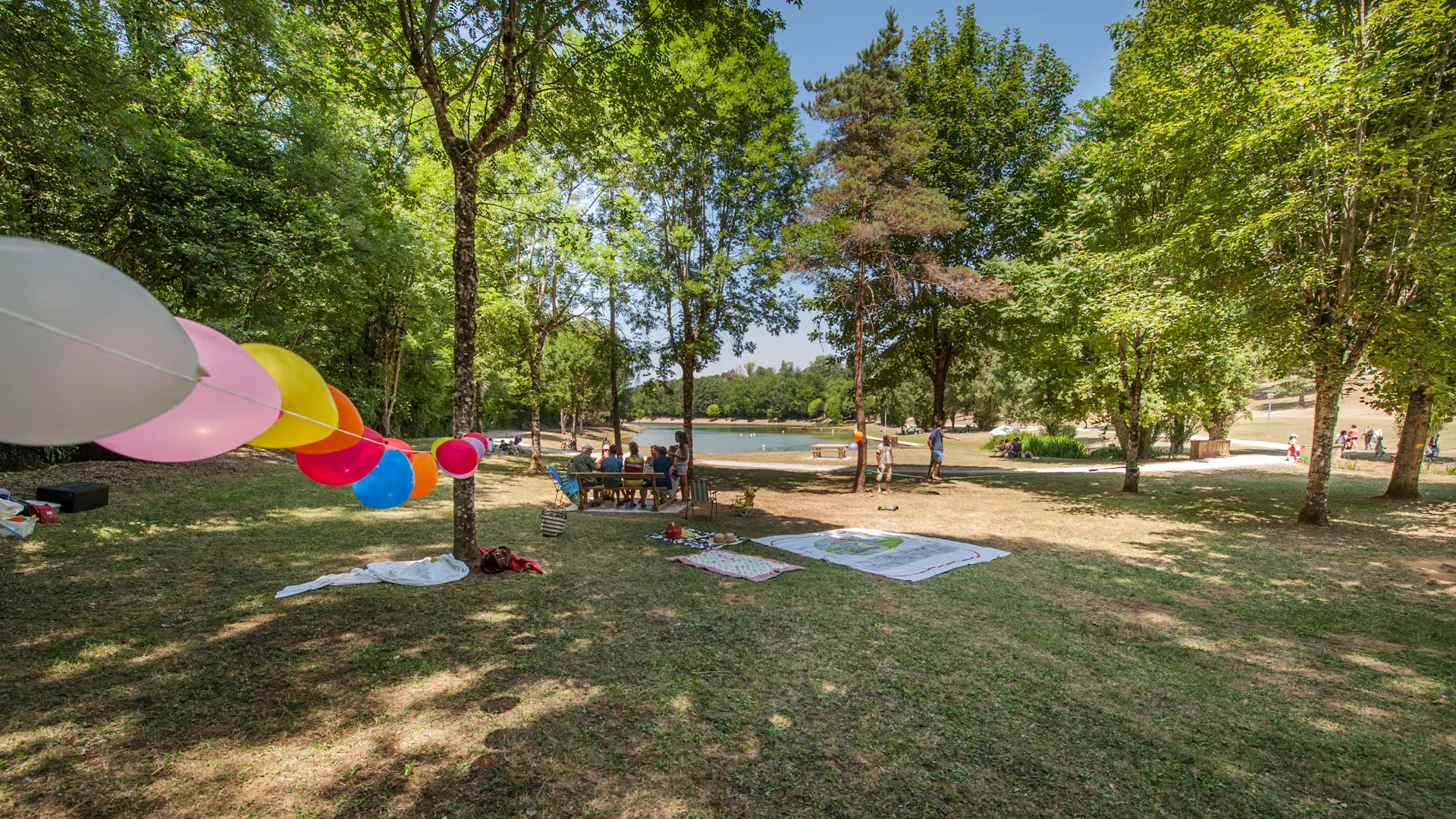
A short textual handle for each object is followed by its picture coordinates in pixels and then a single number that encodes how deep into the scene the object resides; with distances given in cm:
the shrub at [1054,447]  2778
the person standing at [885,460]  1531
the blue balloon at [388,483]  480
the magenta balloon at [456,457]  557
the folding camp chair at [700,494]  1080
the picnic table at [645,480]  1098
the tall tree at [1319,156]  845
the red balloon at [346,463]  430
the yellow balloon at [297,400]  323
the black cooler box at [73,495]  830
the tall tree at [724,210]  1511
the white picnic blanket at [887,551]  751
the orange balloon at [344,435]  390
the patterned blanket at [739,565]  707
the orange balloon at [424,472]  517
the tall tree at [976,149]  1852
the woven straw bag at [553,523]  883
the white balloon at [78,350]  181
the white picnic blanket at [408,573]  614
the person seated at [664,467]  1125
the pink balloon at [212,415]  255
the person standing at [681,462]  1218
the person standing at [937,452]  1764
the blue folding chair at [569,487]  1157
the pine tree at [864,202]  1352
